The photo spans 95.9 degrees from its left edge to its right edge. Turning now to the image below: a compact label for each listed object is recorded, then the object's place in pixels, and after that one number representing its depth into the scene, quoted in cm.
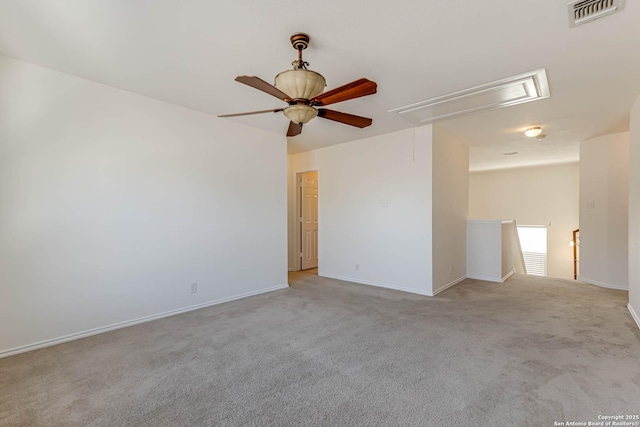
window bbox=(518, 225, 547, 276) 836
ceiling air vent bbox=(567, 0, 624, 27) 184
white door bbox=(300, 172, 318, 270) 643
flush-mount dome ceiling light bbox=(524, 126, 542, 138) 441
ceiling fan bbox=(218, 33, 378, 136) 205
